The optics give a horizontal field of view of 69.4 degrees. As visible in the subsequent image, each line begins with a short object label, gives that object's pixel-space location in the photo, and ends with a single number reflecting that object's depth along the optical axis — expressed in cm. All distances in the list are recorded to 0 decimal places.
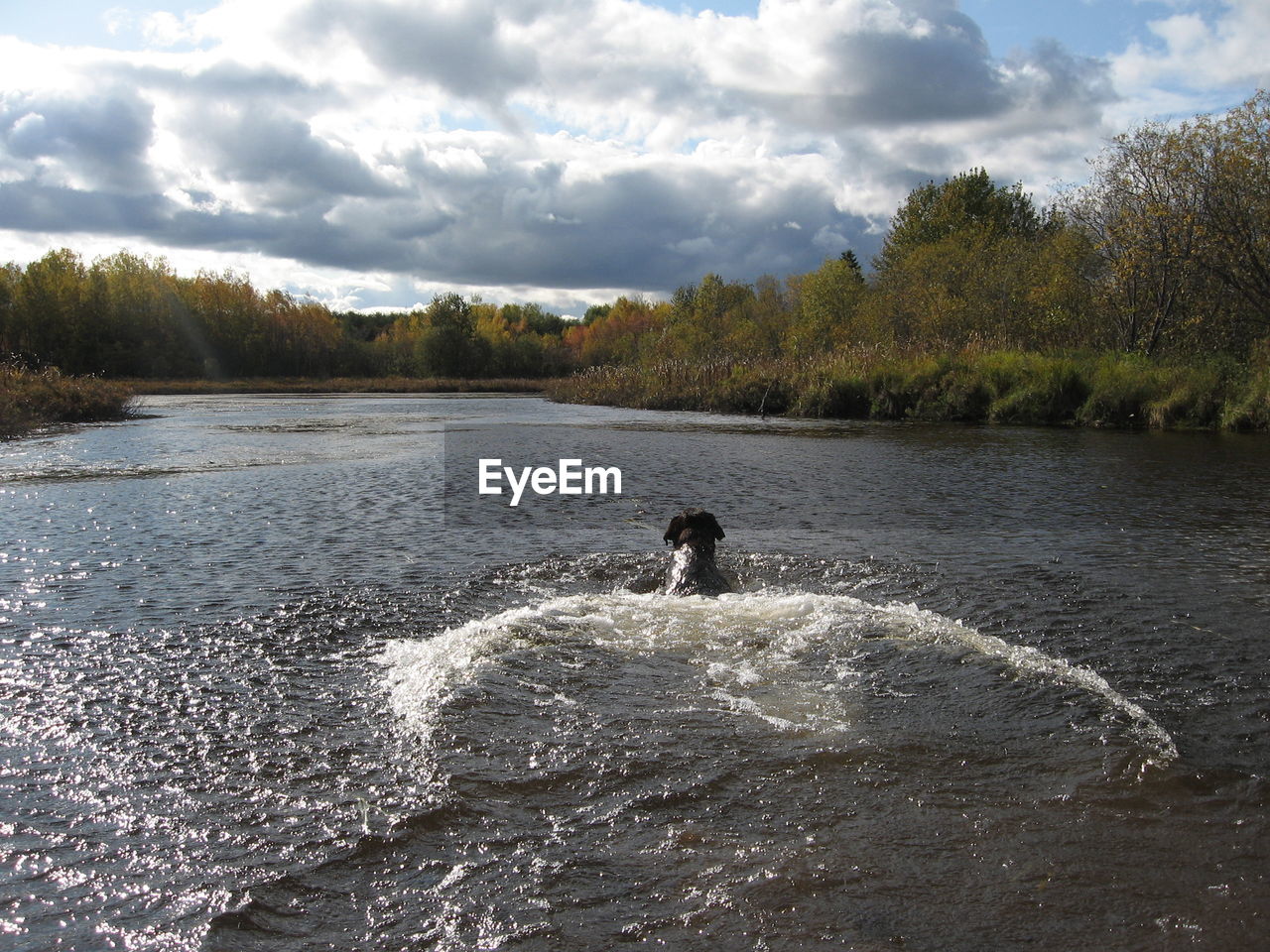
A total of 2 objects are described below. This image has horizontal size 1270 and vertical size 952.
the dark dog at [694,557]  863
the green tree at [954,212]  6562
